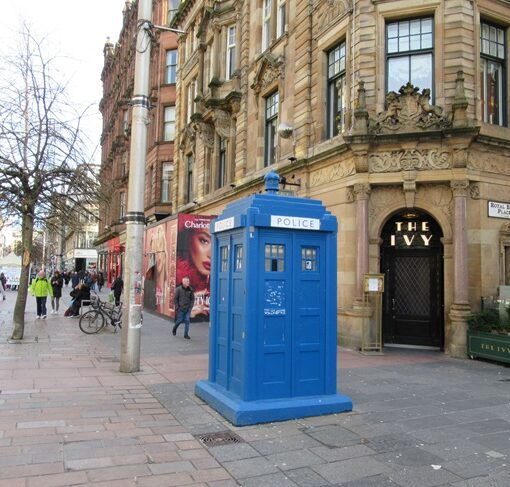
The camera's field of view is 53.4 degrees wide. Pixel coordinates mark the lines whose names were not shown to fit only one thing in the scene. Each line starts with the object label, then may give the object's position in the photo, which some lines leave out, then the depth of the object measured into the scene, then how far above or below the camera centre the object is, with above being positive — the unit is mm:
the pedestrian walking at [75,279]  32653 -114
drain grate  5367 -1715
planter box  10320 -1259
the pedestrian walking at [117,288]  21592 -427
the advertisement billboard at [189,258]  18344 +786
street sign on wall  12187 +1861
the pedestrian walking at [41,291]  18109 -517
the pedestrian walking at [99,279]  38875 -97
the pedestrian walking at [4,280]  42022 -357
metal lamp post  9148 +1398
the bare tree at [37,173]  12492 +2567
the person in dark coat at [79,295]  19219 -678
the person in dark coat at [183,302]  14477 -640
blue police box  6133 -383
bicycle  14883 -1190
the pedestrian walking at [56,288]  21453 -476
